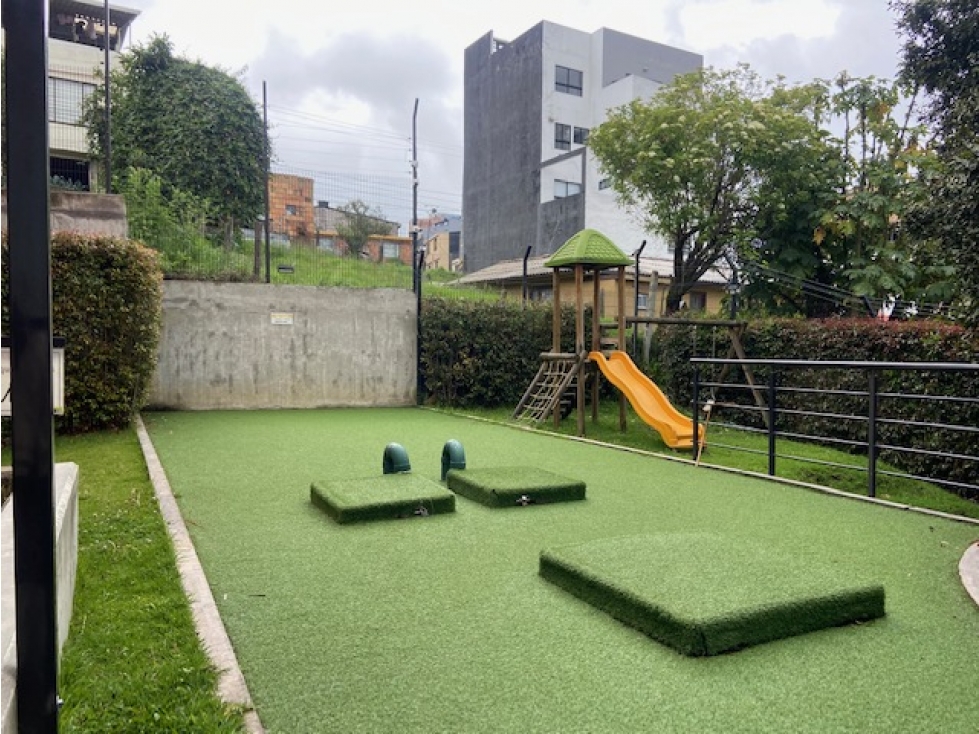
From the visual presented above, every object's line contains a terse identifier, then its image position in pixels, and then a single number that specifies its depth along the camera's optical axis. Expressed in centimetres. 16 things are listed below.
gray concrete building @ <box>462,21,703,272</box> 2256
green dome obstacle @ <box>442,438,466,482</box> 507
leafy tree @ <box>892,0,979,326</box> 549
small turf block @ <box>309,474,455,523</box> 380
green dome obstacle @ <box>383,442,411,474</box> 487
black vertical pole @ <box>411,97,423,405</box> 1103
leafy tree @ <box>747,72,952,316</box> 1156
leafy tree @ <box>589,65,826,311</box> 1248
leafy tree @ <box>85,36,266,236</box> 1437
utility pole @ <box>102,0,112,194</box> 991
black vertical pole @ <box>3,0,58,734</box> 129
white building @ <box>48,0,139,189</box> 1744
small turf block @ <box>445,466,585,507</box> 418
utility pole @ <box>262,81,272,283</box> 1081
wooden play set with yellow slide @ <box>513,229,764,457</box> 763
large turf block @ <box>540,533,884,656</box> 223
